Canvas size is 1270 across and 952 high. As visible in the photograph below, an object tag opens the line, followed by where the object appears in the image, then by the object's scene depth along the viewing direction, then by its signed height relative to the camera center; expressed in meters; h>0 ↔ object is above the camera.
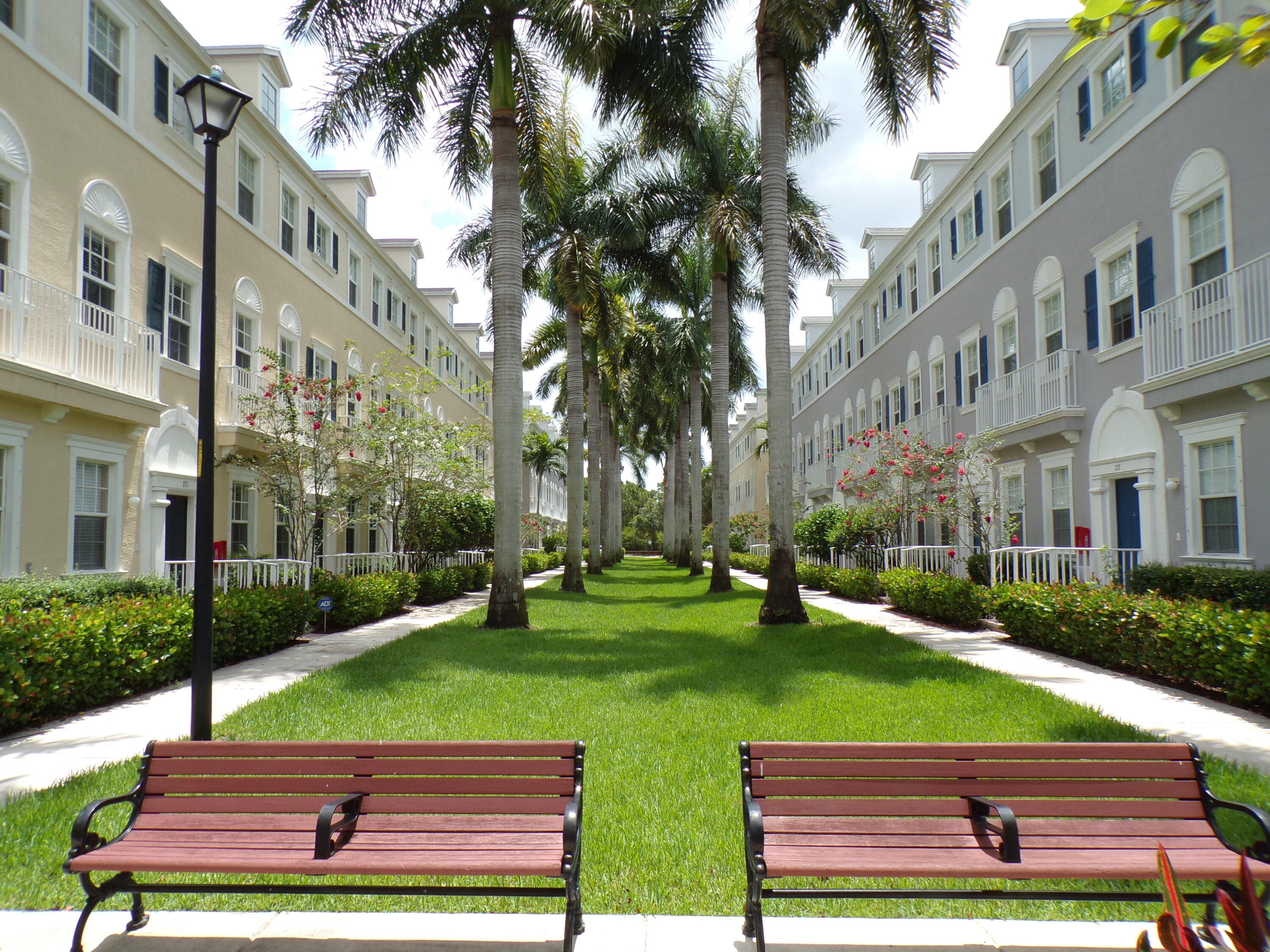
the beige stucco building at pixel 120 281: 11.14 +4.17
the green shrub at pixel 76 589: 9.09 -0.82
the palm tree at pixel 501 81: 13.87 +8.01
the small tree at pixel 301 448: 15.53 +1.46
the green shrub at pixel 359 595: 14.80 -1.40
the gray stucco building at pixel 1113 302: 11.47 +4.04
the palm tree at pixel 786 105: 13.72 +7.41
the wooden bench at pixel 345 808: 3.29 -1.23
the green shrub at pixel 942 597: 13.97 -1.42
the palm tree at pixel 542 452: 49.62 +4.40
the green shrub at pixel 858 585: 19.36 -1.60
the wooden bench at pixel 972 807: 3.29 -1.24
